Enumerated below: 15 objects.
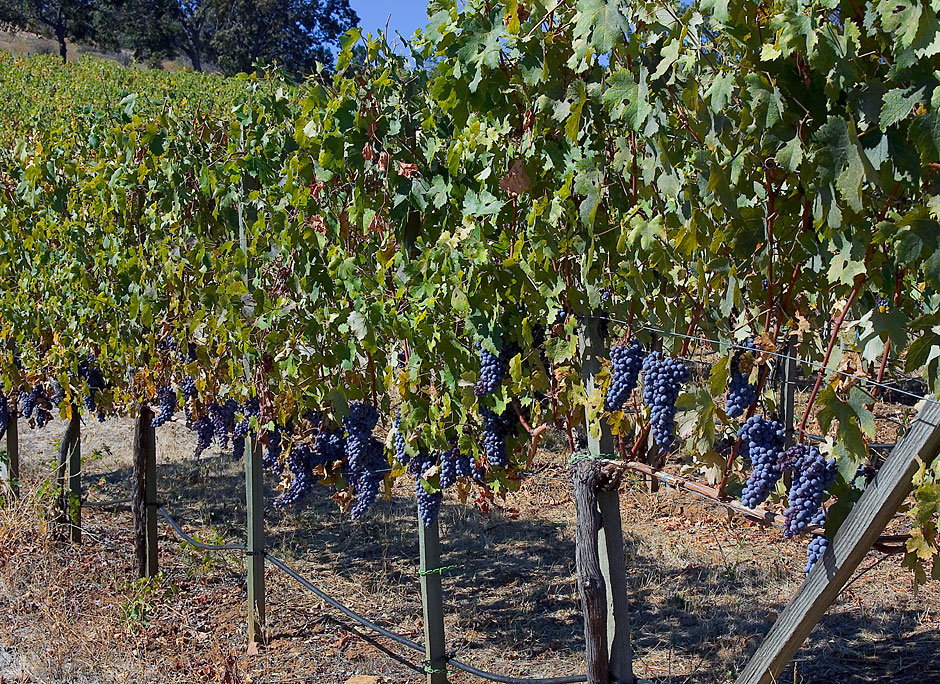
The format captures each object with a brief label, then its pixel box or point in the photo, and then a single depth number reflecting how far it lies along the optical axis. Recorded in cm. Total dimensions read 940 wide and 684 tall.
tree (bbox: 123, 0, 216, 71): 4353
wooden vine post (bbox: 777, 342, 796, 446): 560
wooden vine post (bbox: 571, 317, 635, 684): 260
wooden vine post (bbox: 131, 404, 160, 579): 533
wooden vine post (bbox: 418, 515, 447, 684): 363
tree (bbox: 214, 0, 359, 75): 4400
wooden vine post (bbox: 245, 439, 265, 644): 457
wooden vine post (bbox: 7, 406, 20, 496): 632
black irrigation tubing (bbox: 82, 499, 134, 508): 627
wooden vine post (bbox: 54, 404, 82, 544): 587
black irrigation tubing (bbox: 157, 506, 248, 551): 469
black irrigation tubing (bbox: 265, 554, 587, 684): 343
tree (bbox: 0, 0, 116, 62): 4275
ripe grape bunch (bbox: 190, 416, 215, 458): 479
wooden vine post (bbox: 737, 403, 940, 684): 183
